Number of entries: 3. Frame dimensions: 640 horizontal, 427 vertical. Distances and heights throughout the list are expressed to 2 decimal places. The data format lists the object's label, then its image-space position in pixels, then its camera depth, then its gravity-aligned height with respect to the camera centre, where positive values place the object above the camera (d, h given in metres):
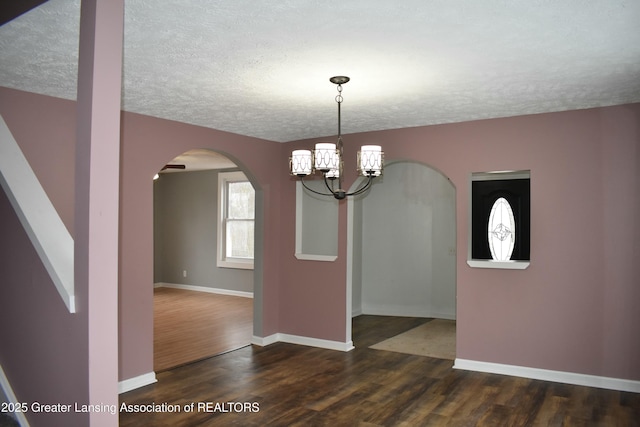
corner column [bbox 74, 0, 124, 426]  1.92 +0.12
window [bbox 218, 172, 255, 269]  9.45 -0.05
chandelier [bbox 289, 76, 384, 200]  3.46 +0.41
